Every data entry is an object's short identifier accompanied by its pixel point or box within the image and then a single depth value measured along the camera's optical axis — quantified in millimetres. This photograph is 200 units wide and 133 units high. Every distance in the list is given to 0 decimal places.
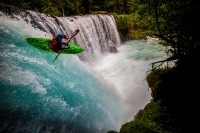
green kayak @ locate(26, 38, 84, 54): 8180
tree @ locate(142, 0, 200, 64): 5035
